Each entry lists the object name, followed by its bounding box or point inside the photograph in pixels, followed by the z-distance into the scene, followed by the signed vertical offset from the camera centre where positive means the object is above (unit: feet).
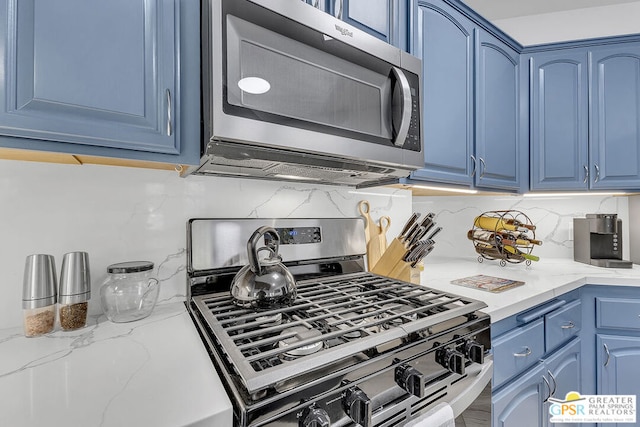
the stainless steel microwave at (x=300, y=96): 2.33 +1.12
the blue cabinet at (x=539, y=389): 3.48 -2.43
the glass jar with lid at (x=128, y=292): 2.66 -0.74
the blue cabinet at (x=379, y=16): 3.43 +2.50
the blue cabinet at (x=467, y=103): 4.45 +1.93
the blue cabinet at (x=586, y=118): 5.86 +1.96
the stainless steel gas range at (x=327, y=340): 1.67 -0.93
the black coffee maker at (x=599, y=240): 5.99 -0.62
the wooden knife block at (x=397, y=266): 4.07 -0.76
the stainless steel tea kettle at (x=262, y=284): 2.60 -0.65
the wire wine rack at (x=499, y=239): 5.86 -0.56
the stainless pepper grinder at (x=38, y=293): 2.32 -0.64
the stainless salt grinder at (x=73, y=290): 2.45 -0.64
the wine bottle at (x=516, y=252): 5.67 -0.80
